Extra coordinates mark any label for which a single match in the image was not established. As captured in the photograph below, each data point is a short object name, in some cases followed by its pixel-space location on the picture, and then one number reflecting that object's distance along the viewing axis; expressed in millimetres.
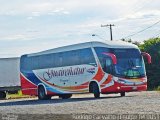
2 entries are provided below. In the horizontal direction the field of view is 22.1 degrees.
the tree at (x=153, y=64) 39327
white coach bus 23436
